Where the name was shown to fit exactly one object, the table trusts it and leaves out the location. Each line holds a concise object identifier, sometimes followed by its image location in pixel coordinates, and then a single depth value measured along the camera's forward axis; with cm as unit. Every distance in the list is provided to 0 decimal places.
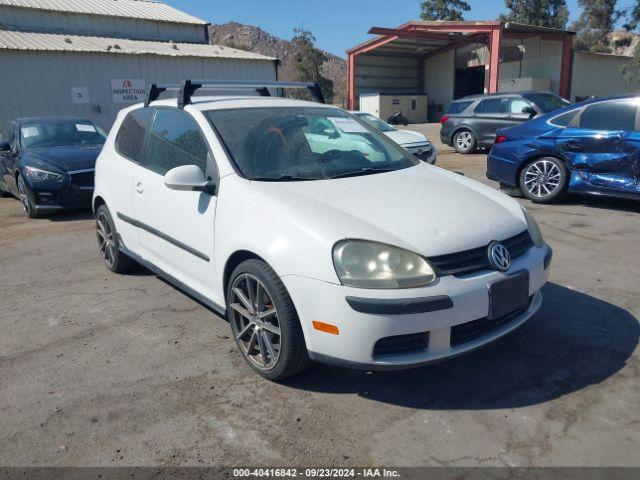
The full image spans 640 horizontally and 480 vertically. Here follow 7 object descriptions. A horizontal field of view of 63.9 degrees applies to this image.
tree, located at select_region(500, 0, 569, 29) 5559
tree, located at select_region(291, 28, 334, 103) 4572
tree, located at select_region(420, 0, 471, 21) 5153
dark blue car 738
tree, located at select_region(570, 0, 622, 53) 6166
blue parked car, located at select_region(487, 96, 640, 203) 640
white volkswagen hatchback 255
